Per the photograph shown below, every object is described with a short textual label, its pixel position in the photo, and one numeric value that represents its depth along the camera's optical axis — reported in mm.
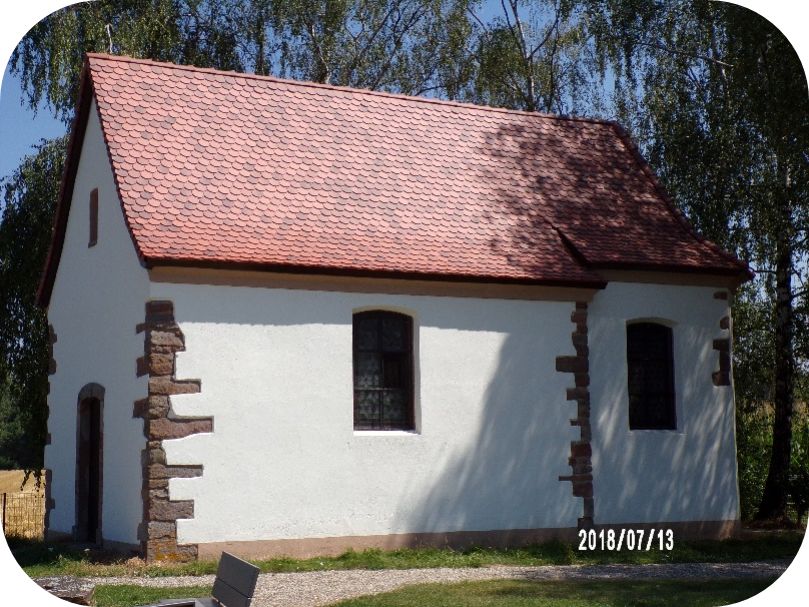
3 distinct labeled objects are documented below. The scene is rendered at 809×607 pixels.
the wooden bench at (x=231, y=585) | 8312
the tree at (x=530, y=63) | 23391
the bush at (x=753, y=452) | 21250
